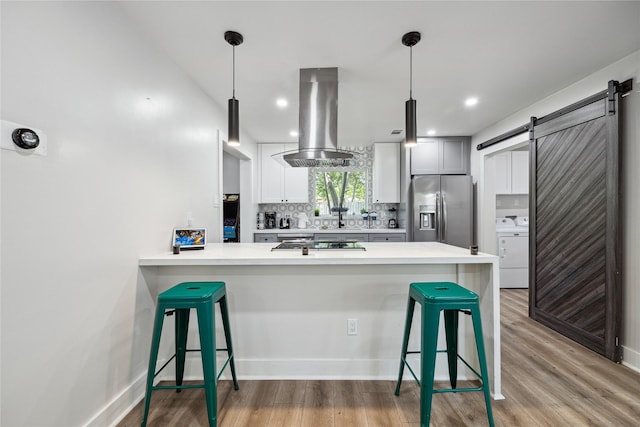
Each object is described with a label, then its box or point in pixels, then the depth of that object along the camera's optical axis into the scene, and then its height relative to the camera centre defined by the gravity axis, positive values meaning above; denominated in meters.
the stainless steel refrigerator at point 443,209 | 4.18 +0.07
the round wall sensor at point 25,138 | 1.07 +0.30
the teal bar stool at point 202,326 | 1.43 -0.60
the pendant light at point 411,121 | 2.01 +0.67
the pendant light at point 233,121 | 2.01 +0.67
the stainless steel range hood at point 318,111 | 2.33 +0.86
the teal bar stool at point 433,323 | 1.39 -0.58
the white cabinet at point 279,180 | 4.77 +0.57
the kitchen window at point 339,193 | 5.16 +0.38
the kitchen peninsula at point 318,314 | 1.97 -0.72
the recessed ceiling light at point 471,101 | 3.00 +1.25
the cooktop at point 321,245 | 2.17 -0.27
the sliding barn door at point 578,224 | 2.23 -0.10
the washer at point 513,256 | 4.24 -0.65
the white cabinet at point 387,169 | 4.74 +0.76
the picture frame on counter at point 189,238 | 2.10 -0.19
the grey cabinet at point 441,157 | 4.42 +0.91
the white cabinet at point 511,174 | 4.63 +0.67
